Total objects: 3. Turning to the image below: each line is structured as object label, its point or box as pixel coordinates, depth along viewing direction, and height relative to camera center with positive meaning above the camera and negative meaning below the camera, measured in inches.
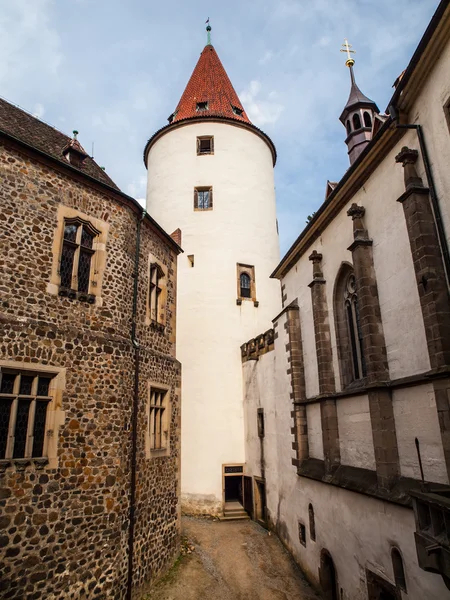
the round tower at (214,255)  677.3 +304.5
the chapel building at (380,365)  262.8 +49.3
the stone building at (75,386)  295.1 +37.7
